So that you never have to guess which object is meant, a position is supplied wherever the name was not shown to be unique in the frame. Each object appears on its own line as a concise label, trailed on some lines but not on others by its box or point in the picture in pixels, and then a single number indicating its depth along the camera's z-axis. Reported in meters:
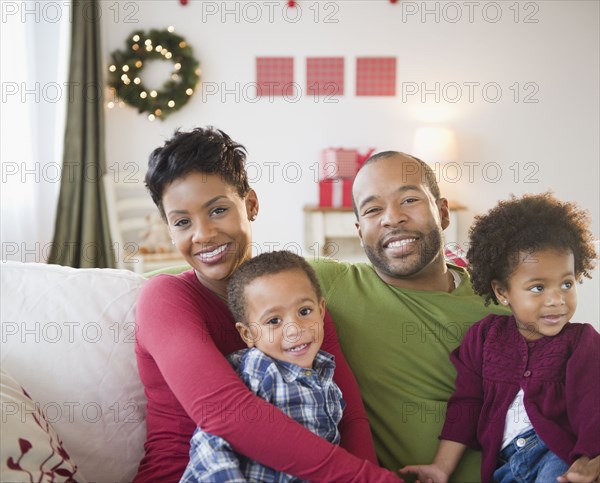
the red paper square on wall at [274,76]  5.11
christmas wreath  5.02
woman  1.17
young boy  1.27
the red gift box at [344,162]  5.04
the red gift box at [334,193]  5.00
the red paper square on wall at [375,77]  5.15
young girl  1.29
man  1.51
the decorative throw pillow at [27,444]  1.14
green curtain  4.43
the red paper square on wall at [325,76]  5.11
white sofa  1.42
